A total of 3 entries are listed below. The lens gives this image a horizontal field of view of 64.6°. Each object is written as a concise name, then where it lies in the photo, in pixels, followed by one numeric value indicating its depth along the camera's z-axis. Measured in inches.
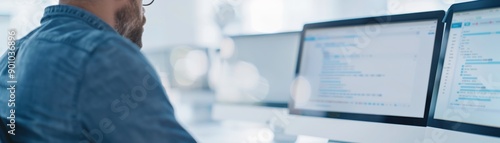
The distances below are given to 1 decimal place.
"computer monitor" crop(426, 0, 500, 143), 32.2
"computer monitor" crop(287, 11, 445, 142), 37.7
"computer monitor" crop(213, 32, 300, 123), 57.8
